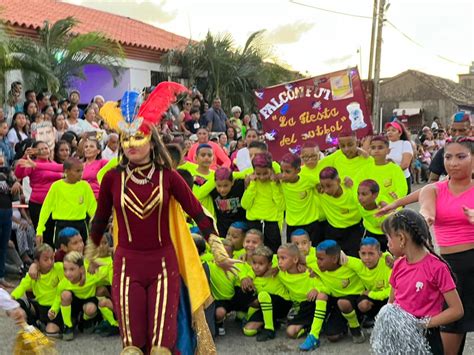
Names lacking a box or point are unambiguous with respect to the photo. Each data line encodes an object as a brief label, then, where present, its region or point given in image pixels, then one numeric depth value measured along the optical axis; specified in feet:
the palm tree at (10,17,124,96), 40.88
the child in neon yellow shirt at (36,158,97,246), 23.15
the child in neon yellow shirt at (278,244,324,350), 18.71
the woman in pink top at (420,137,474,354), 12.80
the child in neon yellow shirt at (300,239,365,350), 18.20
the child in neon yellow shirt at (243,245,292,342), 19.13
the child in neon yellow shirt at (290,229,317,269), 20.16
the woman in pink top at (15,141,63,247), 25.07
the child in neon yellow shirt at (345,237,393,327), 18.22
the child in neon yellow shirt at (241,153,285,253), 22.53
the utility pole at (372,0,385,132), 69.82
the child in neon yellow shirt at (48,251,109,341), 19.36
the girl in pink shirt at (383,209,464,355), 11.29
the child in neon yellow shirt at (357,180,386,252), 20.15
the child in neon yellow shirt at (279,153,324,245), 22.11
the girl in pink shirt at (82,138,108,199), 25.59
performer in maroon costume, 12.92
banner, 27.43
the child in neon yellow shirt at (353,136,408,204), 21.04
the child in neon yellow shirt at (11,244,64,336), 19.83
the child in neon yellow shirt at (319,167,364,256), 21.25
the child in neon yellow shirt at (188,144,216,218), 23.30
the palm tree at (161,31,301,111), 61.57
